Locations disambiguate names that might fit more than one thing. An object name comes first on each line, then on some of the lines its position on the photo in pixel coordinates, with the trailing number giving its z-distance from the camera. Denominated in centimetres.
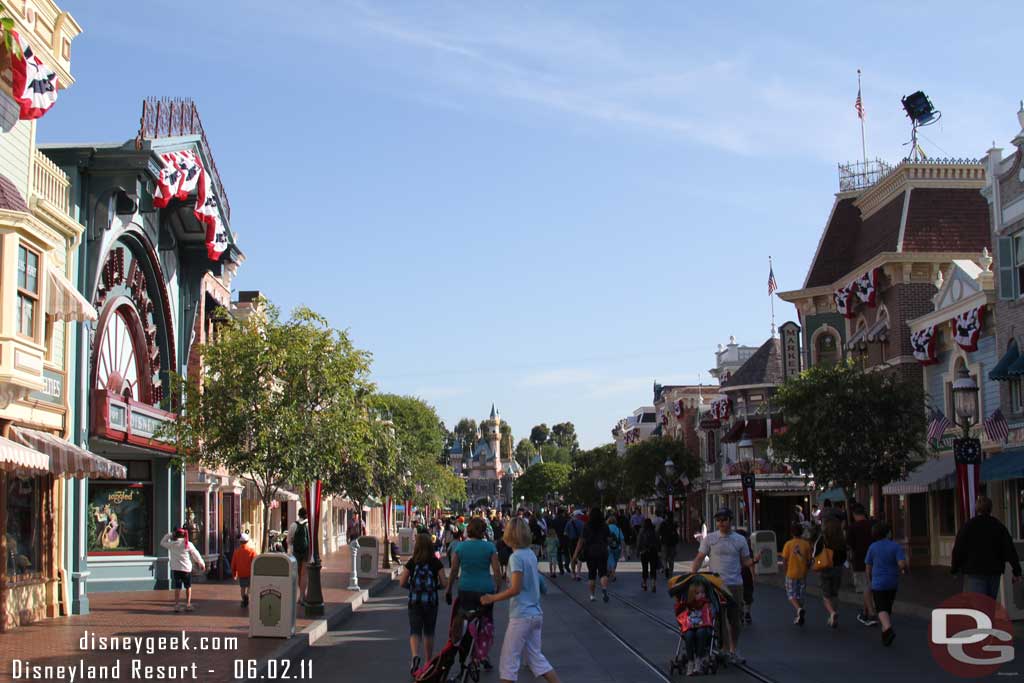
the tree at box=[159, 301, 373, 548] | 2528
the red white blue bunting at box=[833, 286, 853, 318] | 4328
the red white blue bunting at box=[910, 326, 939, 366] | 3684
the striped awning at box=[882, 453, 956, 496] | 3556
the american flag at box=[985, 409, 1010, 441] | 3111
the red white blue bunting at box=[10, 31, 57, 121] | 1973
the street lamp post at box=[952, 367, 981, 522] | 2072
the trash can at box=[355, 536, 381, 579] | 3503
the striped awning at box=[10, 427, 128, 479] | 1948
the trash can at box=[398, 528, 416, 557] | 4738
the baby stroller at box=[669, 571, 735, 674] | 1330
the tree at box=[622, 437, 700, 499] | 7200
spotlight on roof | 4372
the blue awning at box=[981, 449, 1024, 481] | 2825
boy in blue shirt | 1606
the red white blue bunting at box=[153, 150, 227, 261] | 2673
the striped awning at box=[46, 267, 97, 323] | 2030
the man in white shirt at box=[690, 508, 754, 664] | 1536
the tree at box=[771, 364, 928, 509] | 3284
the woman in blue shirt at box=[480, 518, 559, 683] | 1091
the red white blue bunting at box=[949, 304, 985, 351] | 3291
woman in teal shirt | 1284
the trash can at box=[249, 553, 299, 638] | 1709
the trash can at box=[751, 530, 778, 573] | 3131
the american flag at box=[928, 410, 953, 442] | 3481
